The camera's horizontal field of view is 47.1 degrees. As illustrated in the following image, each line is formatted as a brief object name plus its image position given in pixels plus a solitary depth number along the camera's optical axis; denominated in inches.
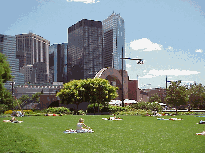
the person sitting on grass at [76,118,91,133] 643.5
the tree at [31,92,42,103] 3503.4
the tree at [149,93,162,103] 3236.7
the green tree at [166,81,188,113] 1601.0
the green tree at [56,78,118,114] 1519.4
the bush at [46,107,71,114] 1475.1
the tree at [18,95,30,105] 3358.8
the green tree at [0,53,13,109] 1400.1
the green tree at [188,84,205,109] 2296.3
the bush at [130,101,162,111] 1678.2
